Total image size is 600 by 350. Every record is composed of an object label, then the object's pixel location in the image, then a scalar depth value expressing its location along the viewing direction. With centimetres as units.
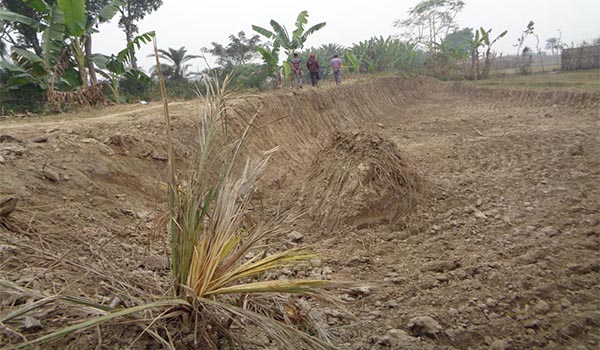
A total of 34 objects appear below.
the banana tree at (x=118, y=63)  961
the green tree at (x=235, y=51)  2403
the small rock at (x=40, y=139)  423
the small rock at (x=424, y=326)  239
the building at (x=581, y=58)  1817
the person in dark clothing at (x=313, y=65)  1222
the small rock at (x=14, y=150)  377
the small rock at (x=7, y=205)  251
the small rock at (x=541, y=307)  250
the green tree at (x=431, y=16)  3359
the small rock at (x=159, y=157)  517
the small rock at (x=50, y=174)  371
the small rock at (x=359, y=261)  362
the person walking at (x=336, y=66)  1334
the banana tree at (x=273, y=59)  1188
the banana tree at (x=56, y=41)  763
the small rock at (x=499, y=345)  221
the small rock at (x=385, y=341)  229
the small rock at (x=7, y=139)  408
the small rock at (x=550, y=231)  361
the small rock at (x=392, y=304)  276
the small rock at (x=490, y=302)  262
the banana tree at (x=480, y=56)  1981
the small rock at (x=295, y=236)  421
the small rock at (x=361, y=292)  296
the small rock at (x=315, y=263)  348
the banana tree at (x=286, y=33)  1285
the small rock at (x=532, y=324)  237
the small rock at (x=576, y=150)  604
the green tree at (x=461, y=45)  2396
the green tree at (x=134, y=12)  1938
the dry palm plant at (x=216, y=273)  172
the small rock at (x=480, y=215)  428
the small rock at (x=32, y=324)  158
